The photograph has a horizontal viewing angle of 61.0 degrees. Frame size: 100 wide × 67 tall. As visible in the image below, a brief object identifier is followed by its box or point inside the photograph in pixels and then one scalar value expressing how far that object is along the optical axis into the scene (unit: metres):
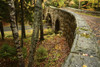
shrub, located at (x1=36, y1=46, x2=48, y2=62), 7.01
